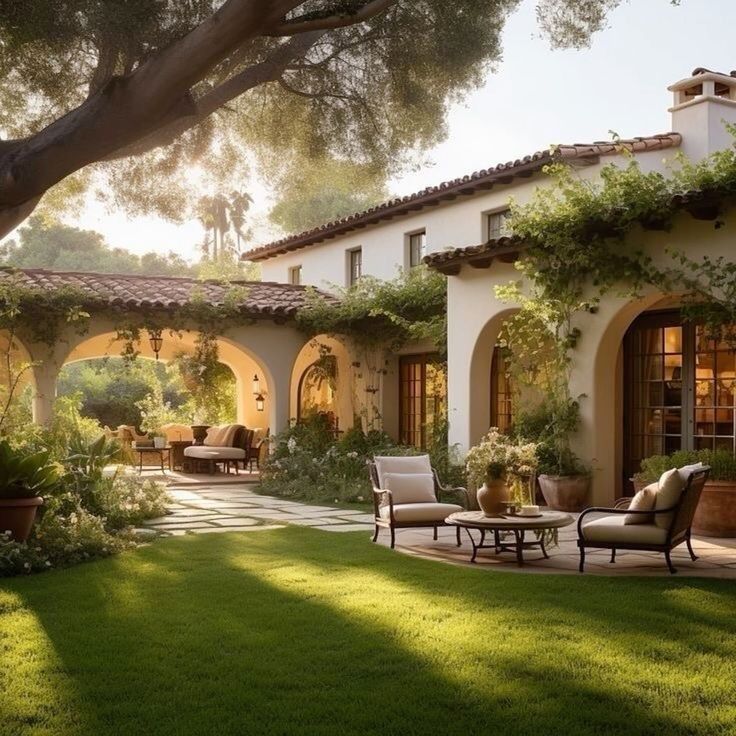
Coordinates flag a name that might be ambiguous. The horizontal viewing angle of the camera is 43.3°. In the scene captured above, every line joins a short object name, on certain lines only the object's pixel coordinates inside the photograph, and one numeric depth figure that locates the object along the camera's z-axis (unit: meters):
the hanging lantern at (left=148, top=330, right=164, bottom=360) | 15.67
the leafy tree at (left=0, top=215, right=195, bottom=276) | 43.22
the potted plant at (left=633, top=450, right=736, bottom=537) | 9.39
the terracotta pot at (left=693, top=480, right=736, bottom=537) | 9.38
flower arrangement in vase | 8.11
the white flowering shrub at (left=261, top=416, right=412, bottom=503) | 13.73
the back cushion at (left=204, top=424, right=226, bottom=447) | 19.34
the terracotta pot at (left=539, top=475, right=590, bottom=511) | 11.12
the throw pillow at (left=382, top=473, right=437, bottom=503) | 9.18
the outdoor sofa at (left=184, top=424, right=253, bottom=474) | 18.41
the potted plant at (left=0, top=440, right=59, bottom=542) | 7.86
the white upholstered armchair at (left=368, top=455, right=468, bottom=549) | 8.77
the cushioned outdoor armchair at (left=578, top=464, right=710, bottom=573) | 7.34
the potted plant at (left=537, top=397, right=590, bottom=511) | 11.15
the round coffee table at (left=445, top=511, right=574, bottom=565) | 7.74
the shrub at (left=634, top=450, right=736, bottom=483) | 9.51
